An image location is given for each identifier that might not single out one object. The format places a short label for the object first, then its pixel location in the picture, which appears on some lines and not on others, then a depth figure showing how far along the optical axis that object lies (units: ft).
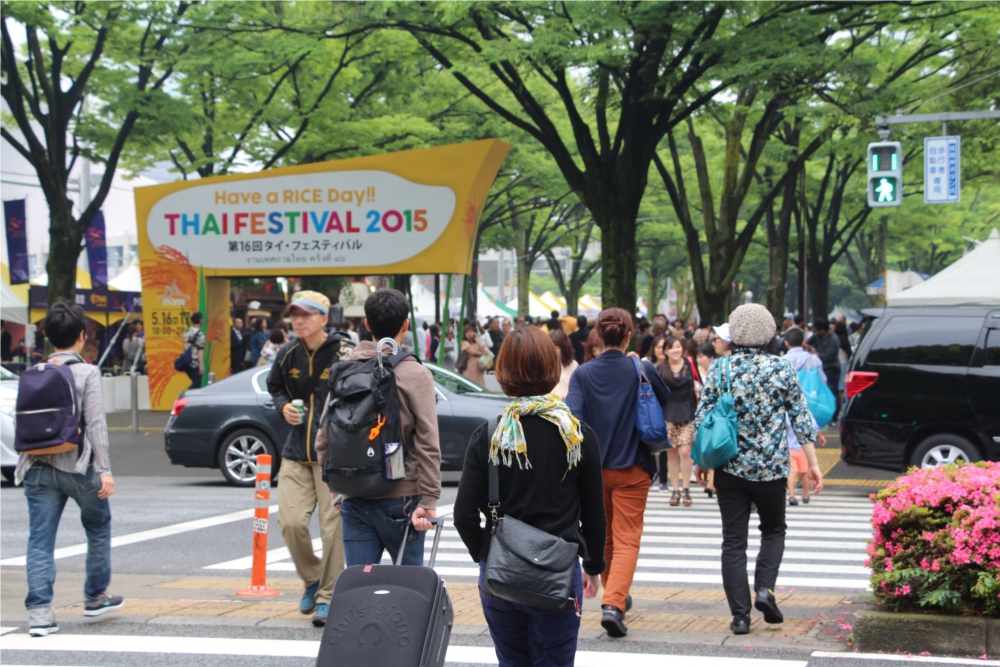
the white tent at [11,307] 90.35
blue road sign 62.34
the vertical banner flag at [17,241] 86.38
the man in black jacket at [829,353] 64.95
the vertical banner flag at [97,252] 93.45
